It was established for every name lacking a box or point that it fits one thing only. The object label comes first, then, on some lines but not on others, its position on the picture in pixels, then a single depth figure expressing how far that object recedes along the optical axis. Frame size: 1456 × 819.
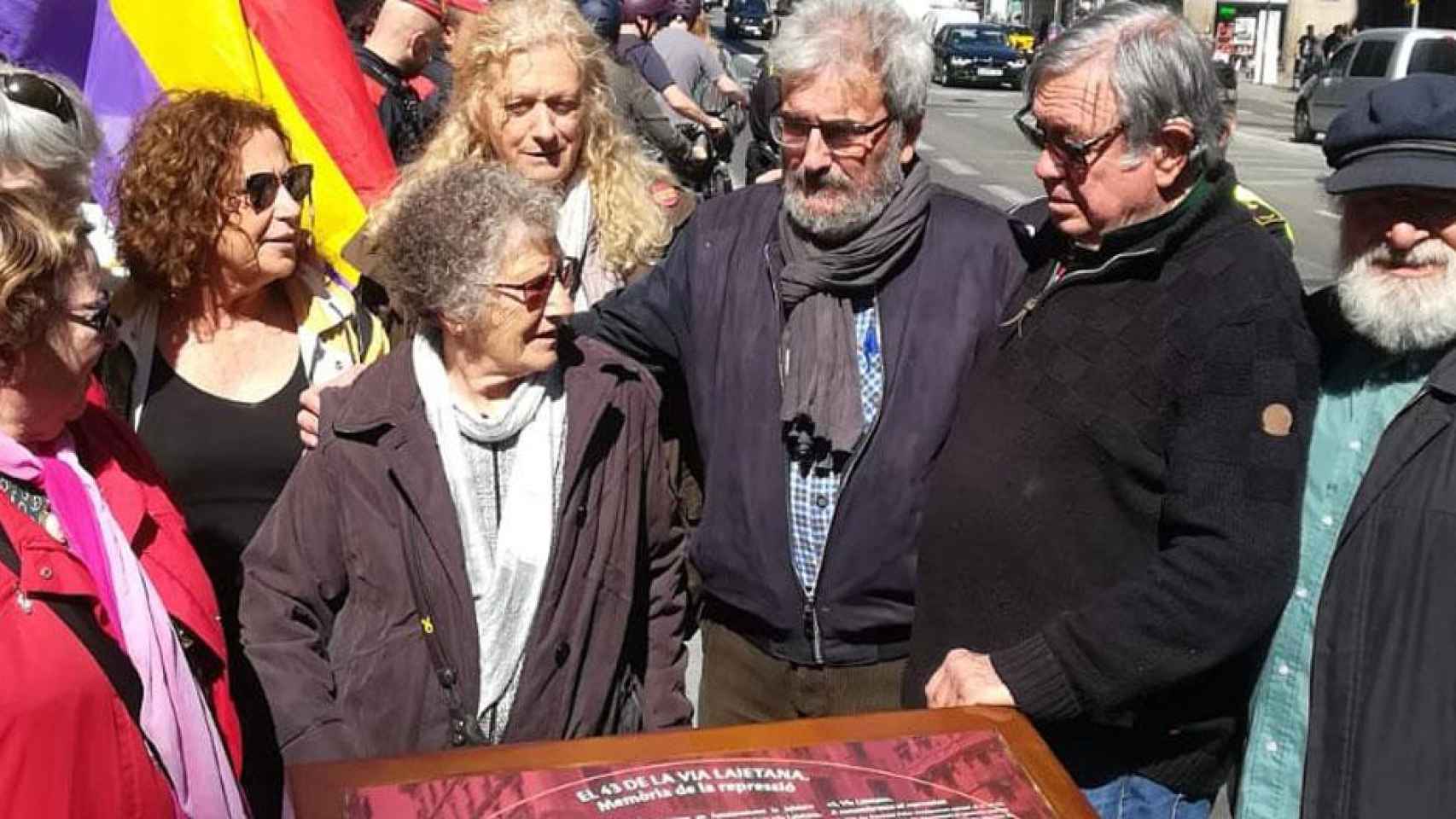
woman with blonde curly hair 3.48
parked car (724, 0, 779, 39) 44.84
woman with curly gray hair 2.55
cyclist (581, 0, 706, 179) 7.32
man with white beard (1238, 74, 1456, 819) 2.29
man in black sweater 2.38
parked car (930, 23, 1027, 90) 36.25
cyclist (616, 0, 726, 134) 10.08
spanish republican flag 3.86
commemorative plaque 1.88
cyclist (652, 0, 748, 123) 11.32
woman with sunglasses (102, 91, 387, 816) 3.04
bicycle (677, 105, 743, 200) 9.97
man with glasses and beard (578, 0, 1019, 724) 2.83
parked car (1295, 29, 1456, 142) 22.88
